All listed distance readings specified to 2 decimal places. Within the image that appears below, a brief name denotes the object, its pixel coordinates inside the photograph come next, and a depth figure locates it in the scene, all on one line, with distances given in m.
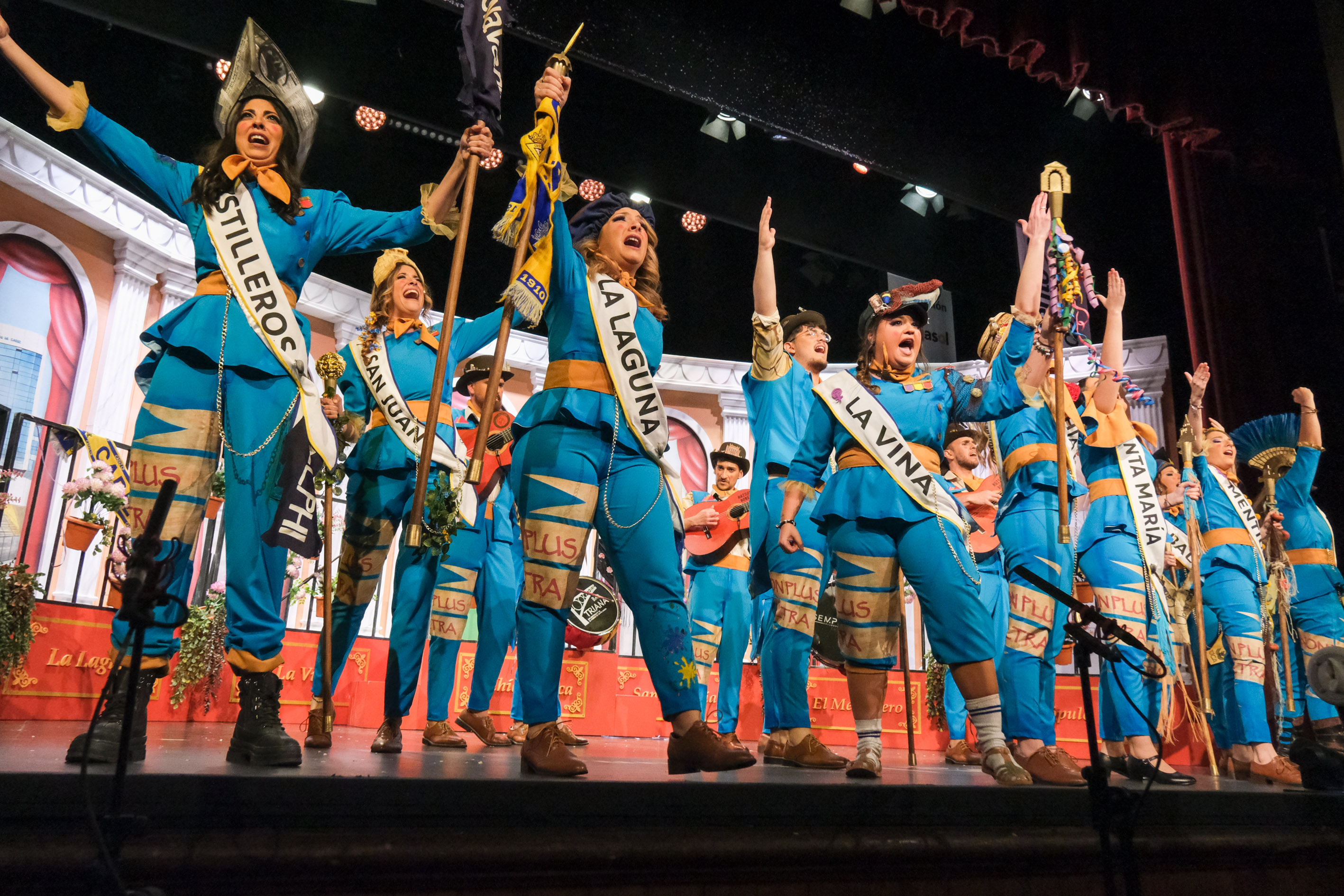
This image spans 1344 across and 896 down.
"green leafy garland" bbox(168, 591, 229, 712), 5.76
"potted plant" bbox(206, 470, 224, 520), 4.12
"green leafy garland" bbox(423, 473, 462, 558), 3.95
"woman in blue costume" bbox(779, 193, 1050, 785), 3.35
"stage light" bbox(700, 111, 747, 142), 7.84
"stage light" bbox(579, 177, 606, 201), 9.90
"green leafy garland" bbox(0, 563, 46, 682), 4.71
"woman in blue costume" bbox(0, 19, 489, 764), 2.62
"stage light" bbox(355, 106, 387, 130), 9.62
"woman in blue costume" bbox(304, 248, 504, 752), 3.83
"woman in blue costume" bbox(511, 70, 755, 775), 2.78
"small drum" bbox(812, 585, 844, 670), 5.41
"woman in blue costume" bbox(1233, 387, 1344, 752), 5.90
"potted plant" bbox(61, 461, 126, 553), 5.59
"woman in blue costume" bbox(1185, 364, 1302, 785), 4.96
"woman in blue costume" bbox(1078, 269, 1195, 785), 4.31
